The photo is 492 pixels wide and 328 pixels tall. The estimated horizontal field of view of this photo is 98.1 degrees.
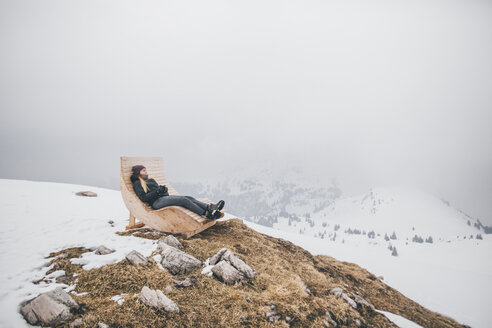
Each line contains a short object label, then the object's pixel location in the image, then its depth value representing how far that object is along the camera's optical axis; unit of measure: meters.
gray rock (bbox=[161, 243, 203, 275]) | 5.12
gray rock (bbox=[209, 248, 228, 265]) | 5.57
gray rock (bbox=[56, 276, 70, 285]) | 4.45
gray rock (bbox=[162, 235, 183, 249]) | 6.30
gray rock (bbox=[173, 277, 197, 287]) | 4.54
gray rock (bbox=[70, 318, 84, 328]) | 3.16
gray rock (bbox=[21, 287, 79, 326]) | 3.25
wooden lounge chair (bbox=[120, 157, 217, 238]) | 6.96
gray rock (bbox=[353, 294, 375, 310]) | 5.48
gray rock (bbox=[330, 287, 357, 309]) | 5.21
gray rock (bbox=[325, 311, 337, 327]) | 4.24
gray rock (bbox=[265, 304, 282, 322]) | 3.95
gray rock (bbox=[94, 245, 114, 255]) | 5.74
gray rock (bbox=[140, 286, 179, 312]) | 3.76
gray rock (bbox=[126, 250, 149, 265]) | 5.14
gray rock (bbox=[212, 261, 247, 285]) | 4.96
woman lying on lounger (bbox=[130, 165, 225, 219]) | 7.39
